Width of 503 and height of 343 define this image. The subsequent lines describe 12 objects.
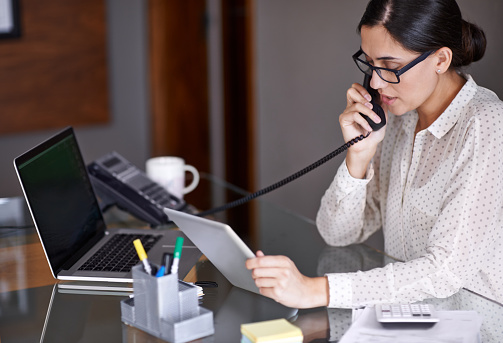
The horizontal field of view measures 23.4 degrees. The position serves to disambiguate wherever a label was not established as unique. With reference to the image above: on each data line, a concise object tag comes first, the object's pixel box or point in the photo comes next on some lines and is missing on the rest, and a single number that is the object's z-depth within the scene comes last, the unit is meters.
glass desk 1.97
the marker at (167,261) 1.93
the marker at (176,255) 1.93
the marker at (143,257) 1.94
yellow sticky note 1.86
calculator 1.94
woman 2.07
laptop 2.19
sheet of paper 1.90
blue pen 1.91
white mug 2.69
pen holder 1.90
